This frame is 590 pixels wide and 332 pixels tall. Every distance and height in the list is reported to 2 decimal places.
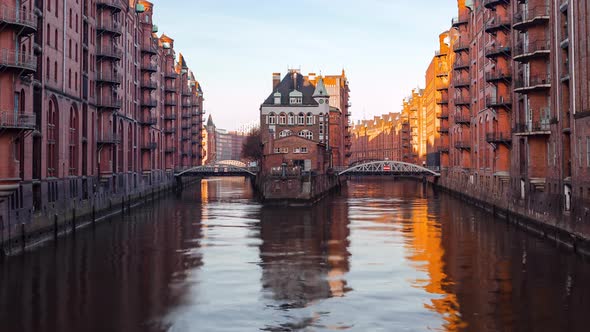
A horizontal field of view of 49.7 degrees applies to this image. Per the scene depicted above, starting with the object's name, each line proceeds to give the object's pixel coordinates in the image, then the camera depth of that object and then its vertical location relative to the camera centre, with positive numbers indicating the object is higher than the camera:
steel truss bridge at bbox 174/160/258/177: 90.00 +0.84
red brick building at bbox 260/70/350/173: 92.88 +9.58
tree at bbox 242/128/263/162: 138.12 +6.86
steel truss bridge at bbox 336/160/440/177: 92.38 +0.56
